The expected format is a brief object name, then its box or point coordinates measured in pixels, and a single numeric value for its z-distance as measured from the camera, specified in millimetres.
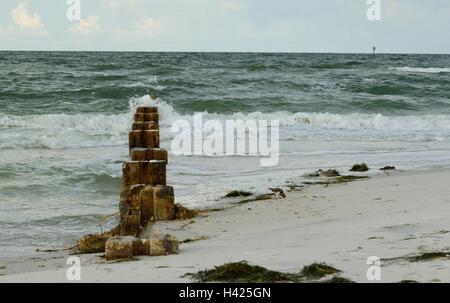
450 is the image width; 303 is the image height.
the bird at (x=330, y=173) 17055
